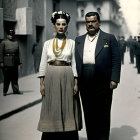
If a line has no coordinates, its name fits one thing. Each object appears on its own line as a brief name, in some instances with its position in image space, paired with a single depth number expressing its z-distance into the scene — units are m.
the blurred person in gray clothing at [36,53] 16.55
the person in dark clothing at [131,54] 23.32
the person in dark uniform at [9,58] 9.50
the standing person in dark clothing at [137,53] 16.64
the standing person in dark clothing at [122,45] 22.86
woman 4.65
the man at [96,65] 4.75
